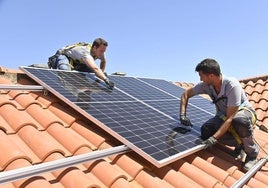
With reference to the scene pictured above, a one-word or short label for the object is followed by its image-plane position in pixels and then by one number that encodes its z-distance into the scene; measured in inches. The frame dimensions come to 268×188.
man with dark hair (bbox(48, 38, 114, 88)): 249.9
